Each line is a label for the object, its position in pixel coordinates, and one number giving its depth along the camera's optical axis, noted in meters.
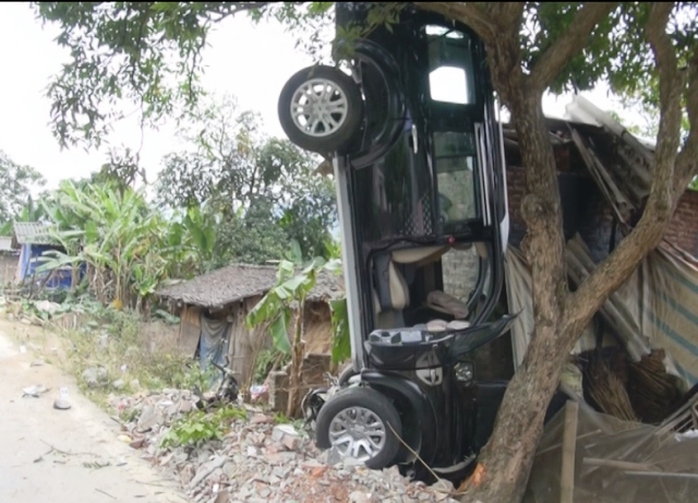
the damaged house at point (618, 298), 6.94
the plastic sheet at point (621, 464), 5.67
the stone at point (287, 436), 6.27
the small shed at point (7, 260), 26.75
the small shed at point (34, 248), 21.34
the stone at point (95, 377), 10.00
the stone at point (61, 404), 8.71
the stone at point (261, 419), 7.22
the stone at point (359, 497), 5.04
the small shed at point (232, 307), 13.23
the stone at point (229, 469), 5.77
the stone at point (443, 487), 5.49
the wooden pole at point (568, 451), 5.52
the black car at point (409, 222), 5.89
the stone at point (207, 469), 5.87
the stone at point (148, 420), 7.60
